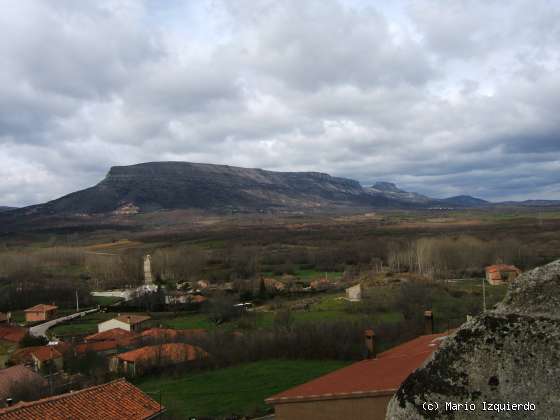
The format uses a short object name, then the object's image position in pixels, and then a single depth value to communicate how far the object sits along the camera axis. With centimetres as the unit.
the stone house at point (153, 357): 3578
